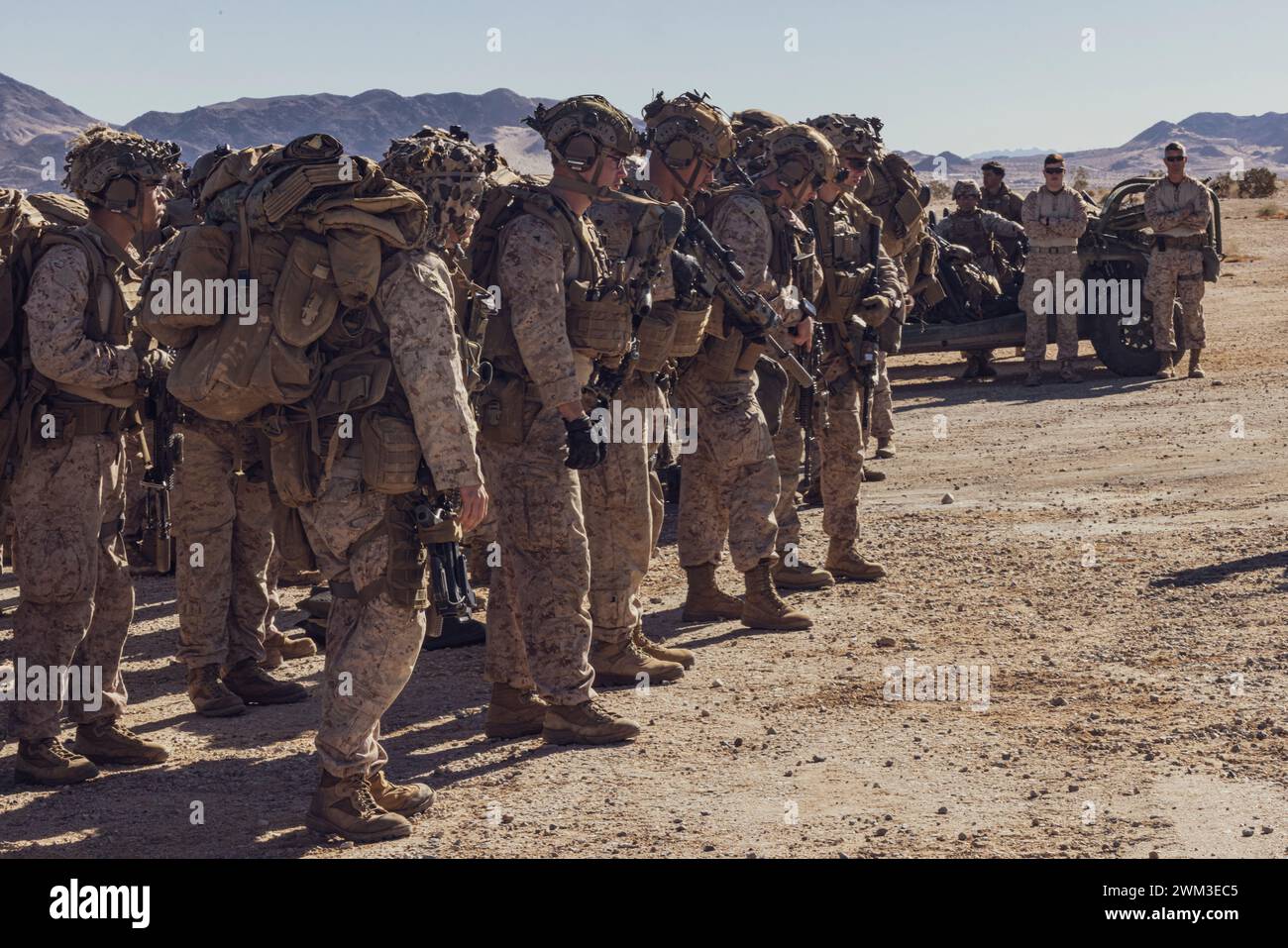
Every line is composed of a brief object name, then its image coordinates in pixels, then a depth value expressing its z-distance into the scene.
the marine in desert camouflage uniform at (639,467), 7.10
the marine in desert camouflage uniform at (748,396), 8.23
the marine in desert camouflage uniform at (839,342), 9.47
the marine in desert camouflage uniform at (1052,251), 16.98
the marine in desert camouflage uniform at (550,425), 6.24
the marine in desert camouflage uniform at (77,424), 6.12
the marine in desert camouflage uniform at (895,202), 11.23
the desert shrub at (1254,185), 48.88
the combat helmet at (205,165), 7.24
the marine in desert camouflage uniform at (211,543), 7.27
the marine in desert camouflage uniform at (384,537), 5.24
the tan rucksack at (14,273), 6.17
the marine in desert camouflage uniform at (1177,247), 16.69
